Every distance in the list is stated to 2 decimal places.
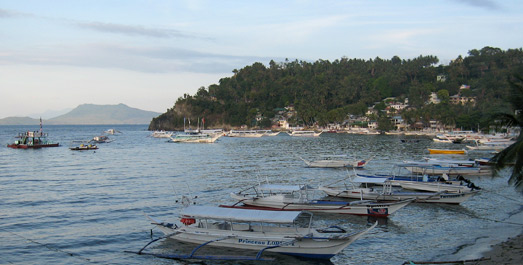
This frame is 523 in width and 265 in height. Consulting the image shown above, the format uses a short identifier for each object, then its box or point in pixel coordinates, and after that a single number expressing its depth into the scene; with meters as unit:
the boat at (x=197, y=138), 113.76
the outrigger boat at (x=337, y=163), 54.00
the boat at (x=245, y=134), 149.35
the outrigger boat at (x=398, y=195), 30.11
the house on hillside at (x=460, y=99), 165.23
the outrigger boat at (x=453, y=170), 44.88
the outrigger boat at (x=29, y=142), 90.12
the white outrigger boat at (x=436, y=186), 32.53
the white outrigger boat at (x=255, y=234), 19.05
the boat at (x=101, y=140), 114.76
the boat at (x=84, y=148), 84.31
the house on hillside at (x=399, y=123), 160.24
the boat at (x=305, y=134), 146.00
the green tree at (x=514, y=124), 18.59
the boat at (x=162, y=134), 146.75
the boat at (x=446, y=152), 72.39
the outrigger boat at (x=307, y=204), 26.88
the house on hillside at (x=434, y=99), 177.44
